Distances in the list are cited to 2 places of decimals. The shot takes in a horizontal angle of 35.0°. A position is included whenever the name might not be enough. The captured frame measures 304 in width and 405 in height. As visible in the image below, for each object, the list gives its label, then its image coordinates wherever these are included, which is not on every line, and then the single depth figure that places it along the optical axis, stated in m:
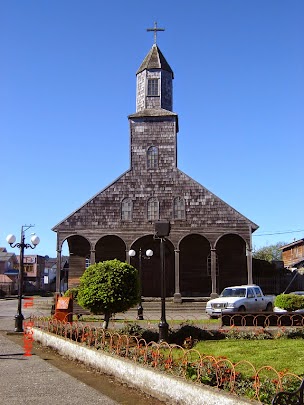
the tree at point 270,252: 74.39
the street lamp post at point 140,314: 23.69
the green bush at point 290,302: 19.75
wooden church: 33.84
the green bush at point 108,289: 14.33
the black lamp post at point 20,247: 17.66
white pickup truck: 21.62
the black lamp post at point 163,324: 11.87
